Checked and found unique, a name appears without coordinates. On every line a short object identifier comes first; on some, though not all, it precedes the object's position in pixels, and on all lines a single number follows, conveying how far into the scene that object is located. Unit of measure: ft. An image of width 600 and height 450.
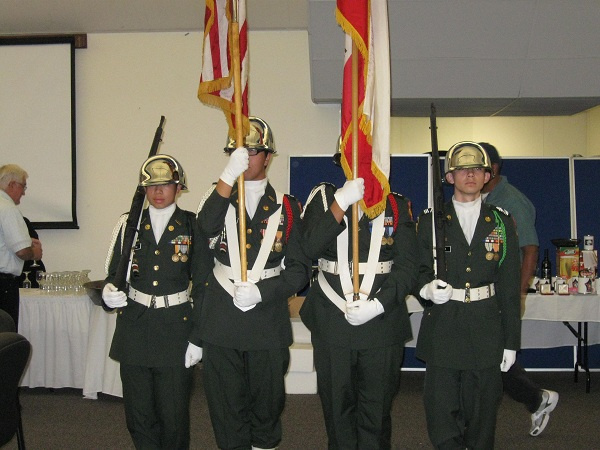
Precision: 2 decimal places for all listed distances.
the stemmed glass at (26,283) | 20.06
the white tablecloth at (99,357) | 17.28
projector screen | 23.08
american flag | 10.76
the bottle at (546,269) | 18.80
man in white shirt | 16.88
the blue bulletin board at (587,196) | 20.48
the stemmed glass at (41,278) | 18.62
